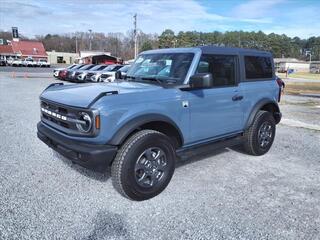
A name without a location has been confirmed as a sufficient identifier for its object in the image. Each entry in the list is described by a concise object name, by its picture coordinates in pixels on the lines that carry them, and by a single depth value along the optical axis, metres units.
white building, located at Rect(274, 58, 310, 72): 90.49
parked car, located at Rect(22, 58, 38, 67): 54.62
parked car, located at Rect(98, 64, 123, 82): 18.67
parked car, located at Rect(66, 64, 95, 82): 22.02
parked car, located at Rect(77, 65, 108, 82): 20.60
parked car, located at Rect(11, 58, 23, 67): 54.62
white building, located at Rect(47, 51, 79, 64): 86.75
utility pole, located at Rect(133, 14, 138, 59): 44.56
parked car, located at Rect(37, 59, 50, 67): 54.84
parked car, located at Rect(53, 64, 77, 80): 25.09
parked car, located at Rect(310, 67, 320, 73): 84.20
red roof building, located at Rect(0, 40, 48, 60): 71.50
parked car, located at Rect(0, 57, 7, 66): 55.91
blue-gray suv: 3.50
